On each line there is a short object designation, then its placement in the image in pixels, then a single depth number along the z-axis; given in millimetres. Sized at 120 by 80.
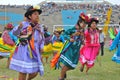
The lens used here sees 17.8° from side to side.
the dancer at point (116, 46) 10734
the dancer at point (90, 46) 10531
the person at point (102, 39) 20273
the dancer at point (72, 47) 8844
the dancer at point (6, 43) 12064
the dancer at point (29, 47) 6613
